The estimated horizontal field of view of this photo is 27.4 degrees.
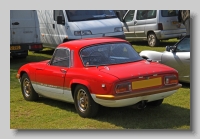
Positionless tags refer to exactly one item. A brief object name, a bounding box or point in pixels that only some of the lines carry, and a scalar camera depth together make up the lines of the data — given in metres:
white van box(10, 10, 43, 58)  14.13
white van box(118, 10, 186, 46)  17.19
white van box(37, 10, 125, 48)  13.77
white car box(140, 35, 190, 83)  9.31
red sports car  6.62
